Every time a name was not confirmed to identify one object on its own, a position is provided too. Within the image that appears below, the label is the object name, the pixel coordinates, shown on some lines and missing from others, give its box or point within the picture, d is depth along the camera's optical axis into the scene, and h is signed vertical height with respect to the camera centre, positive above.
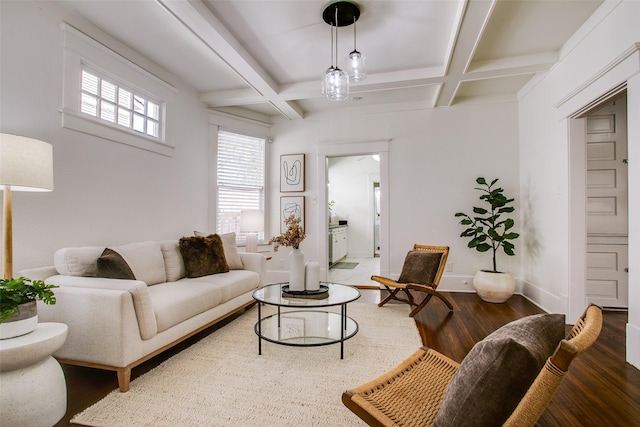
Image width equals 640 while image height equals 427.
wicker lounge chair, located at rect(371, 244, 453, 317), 3.35 -0.66
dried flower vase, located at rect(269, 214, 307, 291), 2.70 -0.34
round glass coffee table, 2.34 -0.93
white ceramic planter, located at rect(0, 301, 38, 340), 1.51 -0.54
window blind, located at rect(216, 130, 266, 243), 4.72 +0.63
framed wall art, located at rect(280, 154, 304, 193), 5.05 +0.75
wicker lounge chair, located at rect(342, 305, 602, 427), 0.77 -0.71
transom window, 2.85 +1.15
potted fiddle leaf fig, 3.80 -0.24
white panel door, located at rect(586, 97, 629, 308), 3.53 +0.16
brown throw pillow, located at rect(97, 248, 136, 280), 2.25 -0.37
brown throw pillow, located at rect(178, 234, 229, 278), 3.17 -0.41
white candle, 2.67 -0.51
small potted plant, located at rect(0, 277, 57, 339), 1.50 -0.44
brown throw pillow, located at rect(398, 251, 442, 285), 3.60 -0.59
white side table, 1.41 -0.79
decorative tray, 2.55 -0.64
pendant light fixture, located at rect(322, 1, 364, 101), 2.54 +1.72
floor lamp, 1.75 +0.28
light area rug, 1.62 -1.05
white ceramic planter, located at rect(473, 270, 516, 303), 3.77 -0.83
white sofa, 1.86 -0.62
